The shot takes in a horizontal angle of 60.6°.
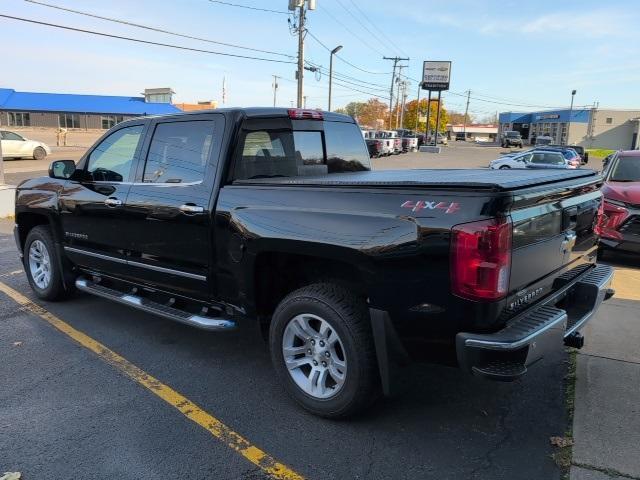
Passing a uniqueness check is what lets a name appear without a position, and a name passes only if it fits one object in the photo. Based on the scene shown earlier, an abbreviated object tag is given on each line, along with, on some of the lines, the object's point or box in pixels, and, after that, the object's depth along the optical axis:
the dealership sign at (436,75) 57.78
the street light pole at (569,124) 81.69
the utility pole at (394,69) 84.34
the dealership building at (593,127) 78.56
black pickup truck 2.78
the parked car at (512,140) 68.00
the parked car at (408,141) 51.17
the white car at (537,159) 25.86
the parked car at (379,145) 38.62
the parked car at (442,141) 86.66
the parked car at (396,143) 45.33
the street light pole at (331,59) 44.38
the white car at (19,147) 28.25
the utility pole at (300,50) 31.88
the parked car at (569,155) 28.14
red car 7.25
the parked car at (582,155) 36.32
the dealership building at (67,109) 56.59
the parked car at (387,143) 41.84
